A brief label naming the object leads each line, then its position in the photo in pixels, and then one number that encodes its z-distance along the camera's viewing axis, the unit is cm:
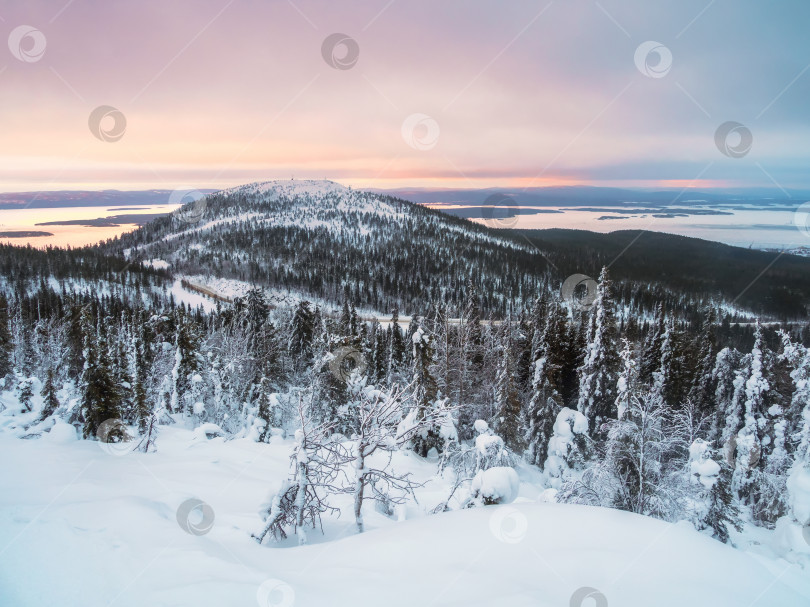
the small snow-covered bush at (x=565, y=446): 2060
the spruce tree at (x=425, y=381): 2231
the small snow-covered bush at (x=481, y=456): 1042
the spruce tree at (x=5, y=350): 3372
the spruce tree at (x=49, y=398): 1920
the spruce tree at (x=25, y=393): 2038
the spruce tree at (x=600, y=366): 2277
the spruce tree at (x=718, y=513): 1352
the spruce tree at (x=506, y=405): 2239
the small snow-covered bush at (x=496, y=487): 744
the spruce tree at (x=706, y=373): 3600
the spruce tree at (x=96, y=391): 1919
